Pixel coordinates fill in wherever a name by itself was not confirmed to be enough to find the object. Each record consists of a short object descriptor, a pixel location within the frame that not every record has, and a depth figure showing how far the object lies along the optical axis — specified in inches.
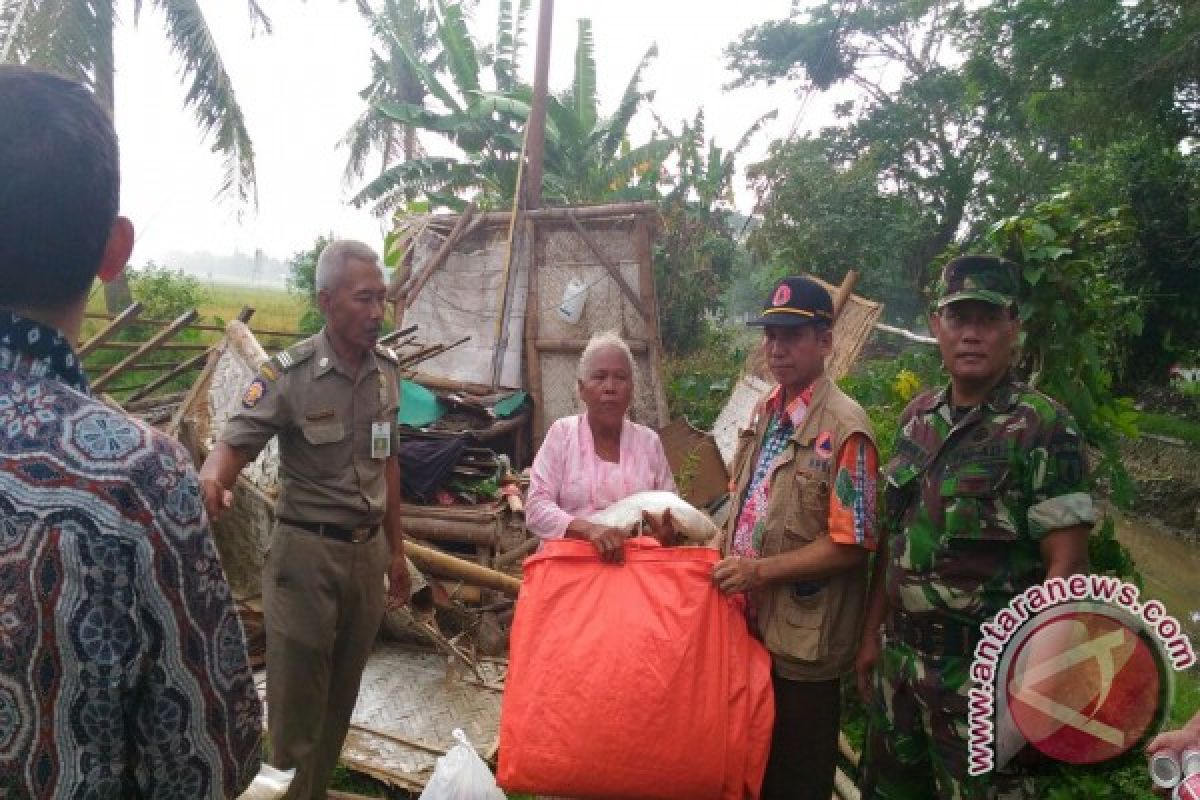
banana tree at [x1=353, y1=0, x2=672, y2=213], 426.3
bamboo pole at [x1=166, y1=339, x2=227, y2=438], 163.8
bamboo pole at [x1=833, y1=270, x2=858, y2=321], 225.9
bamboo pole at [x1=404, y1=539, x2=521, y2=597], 169.9
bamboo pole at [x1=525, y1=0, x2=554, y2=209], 305.9
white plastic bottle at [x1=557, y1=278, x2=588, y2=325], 293.1
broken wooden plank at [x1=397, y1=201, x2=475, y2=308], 310.2
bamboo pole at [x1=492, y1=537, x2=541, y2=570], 199.8
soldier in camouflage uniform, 74.7
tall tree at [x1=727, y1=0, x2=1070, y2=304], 653.3
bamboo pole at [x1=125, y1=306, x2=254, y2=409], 233.0
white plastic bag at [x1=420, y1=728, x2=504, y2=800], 97.5
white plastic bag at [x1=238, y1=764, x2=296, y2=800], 68.5
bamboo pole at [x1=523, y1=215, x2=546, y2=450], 295.4
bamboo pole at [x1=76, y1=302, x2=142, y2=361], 180.2
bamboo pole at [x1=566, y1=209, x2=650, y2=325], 287.0
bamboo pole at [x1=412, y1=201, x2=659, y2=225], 281.7
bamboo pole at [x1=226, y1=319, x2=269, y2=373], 154.6
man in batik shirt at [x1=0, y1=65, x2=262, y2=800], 35.3
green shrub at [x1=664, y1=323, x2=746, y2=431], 346.6
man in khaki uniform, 107.5
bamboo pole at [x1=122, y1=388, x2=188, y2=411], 252.3
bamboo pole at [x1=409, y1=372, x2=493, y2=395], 282.1
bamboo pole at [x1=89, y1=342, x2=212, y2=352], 217.6
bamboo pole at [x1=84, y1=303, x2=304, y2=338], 201.4
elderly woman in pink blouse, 103.7
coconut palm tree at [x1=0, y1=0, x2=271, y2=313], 412.2
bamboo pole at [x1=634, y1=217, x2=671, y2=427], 283.1
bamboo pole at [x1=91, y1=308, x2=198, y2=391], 185.9
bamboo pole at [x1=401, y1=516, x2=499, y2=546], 201.3
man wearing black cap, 84.2
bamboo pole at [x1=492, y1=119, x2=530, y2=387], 293.1
